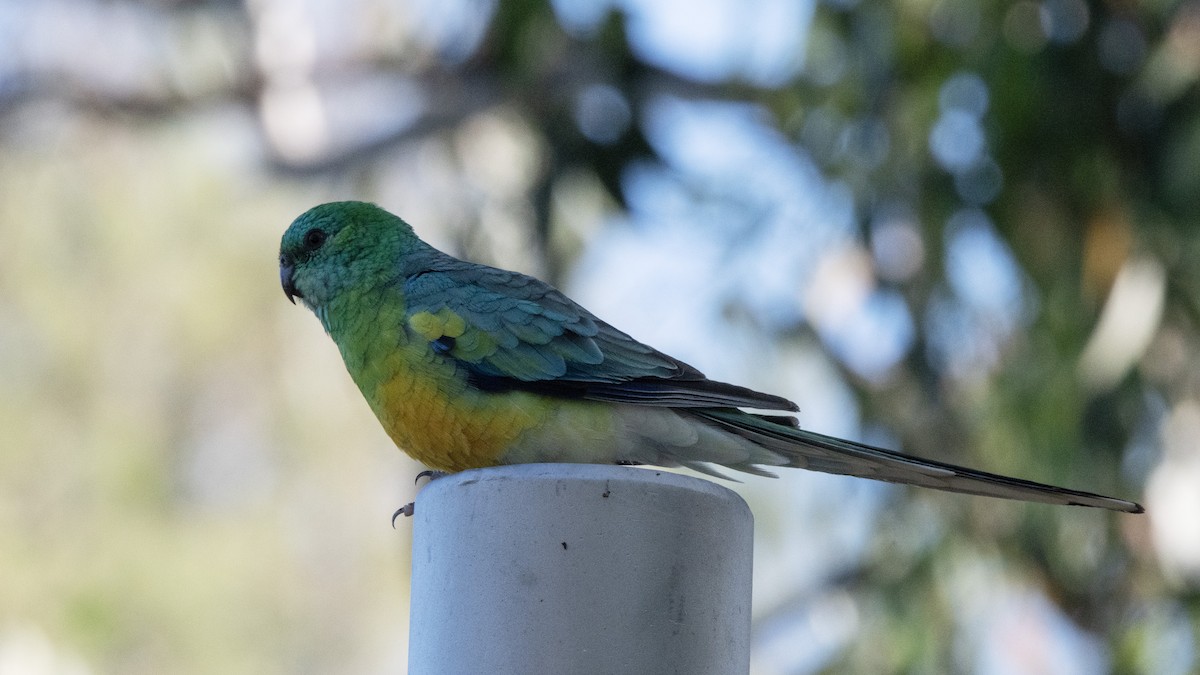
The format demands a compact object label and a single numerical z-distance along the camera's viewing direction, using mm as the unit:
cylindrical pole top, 6152
